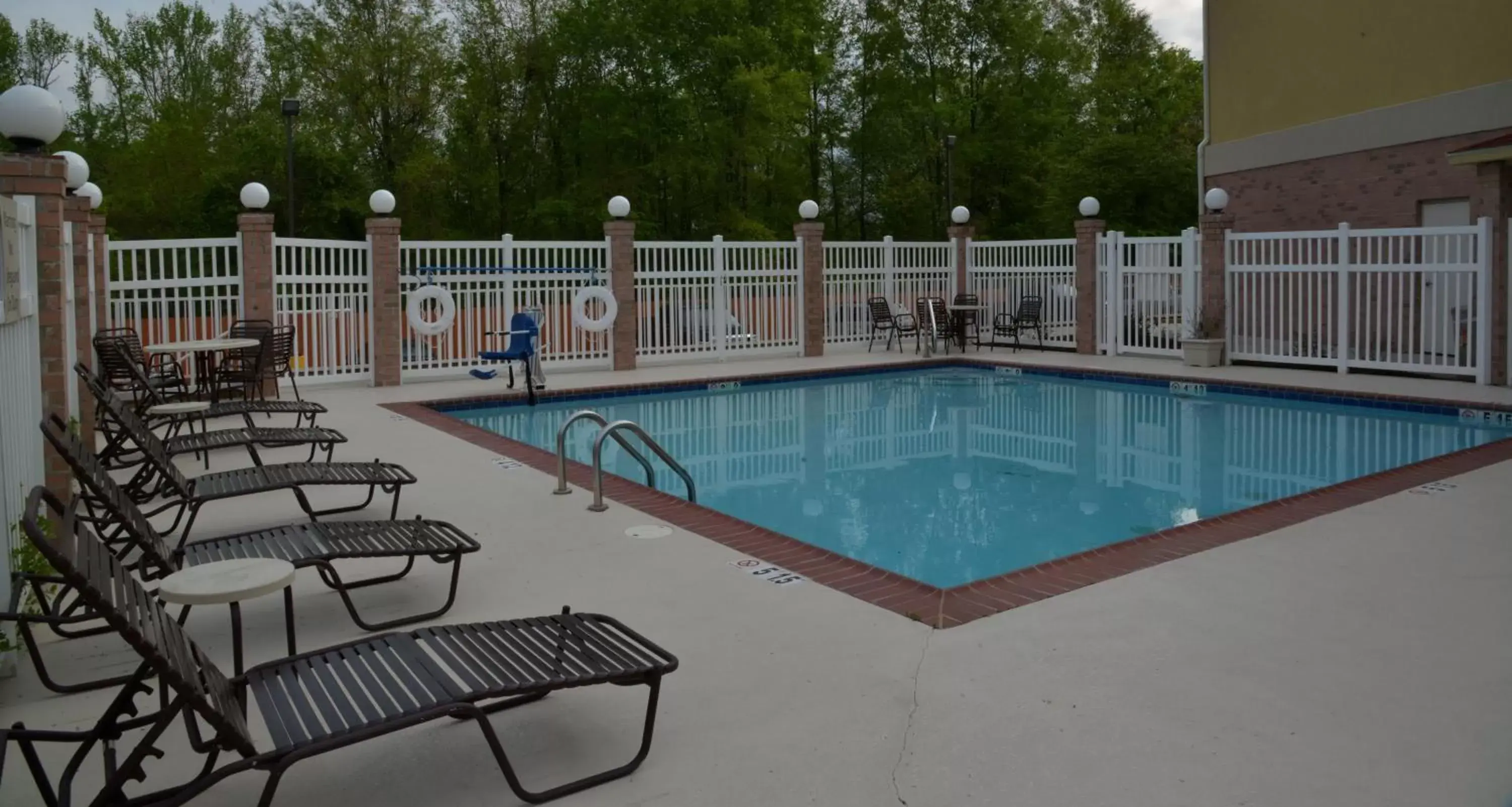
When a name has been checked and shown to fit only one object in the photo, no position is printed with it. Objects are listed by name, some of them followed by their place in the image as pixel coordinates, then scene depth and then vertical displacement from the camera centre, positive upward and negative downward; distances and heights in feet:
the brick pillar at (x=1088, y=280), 47.65 +2.36
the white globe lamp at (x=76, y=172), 25.91 +4.33
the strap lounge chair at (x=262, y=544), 11.77 -2.32
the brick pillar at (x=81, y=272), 24.45 +1.82
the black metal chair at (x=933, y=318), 49.29 +0.85
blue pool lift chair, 35.22 +0.06
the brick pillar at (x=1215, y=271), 42.01 +2.36
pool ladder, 18.10 -1.88
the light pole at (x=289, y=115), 53.72 +11.75
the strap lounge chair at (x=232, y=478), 15.25 -1.95
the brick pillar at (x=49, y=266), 13.92 +1.14
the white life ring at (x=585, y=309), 41.29 +1.28
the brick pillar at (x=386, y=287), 39.11 +2.11
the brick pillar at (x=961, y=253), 54.34 +4.15
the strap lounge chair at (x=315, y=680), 7.44 -2.66
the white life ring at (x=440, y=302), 38.09 +1.26
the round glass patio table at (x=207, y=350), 27.68 -0.02
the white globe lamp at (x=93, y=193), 30.83 +4.69
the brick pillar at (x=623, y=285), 44.14 +2.33
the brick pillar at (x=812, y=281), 49.83 +2.64
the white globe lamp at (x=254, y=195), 36.04 +5.07
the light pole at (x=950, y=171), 74.49 +11.78
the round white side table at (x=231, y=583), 9.35 -2.08
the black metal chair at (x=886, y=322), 51.42 +0.75
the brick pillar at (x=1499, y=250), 33.63 +2.40
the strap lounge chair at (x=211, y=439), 18.21 -1.64
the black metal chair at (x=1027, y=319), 50.55 +0.75
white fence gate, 43.73 +1.74
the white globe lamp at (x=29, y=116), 14.16 +3.10
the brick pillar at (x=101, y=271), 33.01 +2.43
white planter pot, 42.19 -0.78
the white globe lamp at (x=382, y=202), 38.86 +5.17
